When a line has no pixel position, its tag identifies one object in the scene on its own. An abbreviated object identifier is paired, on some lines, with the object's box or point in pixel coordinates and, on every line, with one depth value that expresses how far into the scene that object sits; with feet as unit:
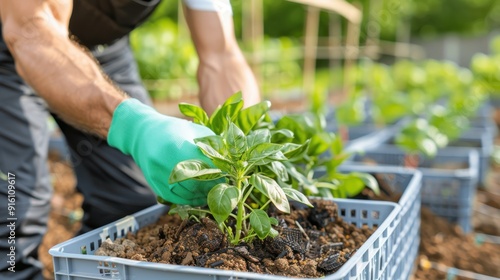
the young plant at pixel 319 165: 5.22
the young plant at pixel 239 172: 3.52
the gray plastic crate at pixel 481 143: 10.90
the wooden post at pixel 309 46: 15.80
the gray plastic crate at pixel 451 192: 7.93
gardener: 4.08
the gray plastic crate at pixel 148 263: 3.10
